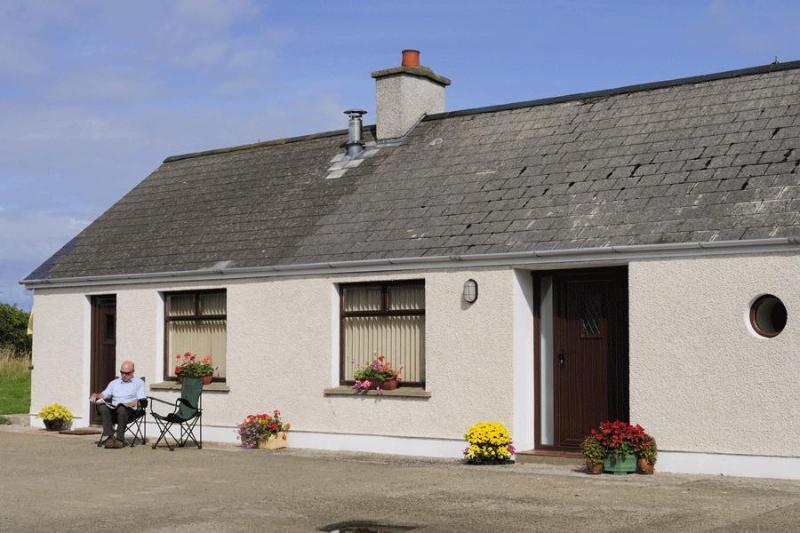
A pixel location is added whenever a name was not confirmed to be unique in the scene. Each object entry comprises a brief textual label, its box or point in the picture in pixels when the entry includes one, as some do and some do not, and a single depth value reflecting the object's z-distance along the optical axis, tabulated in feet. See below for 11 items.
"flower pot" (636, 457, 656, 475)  40.93
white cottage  40.70
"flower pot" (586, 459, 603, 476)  41.19
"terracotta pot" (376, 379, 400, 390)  50.37
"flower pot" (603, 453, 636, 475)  40.75
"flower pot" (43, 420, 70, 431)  62.34
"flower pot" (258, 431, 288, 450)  52.95
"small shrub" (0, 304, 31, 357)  118.83
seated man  53.52
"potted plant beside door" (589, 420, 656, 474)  40.68
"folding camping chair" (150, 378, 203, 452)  52.80
